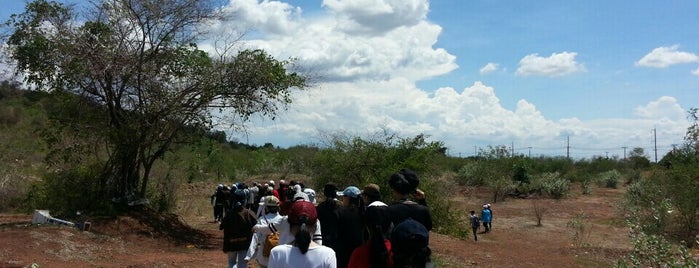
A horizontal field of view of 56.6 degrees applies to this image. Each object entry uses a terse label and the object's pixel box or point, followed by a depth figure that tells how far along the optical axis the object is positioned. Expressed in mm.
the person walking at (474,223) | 21781
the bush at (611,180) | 50194
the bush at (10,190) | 20547
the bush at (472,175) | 44844
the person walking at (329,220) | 6035
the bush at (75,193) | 16219
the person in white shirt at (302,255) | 4055
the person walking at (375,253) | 3791
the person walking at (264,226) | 6766
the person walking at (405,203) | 4863
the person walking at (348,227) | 6008
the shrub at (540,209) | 29034
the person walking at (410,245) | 3539
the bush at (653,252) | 7484
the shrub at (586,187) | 44944
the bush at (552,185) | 41719
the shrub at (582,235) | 21844
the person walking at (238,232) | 8273
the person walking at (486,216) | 24391
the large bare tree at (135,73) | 14789
